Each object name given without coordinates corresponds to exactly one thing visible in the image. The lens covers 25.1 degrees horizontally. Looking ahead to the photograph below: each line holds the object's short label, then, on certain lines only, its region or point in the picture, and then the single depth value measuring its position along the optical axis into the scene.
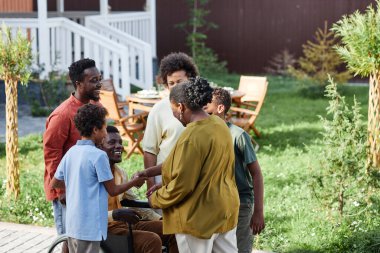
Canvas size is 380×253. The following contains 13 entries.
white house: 15.30
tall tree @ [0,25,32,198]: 8.70
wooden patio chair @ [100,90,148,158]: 11.30
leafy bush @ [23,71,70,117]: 14.51
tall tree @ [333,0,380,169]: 8.84
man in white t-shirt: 5.92
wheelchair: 5.56
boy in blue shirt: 5.30
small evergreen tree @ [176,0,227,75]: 20.72
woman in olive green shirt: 4.88
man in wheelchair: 5.53
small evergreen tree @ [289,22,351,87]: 17.71
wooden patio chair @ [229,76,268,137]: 12.29
